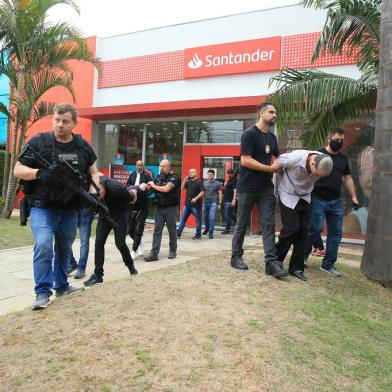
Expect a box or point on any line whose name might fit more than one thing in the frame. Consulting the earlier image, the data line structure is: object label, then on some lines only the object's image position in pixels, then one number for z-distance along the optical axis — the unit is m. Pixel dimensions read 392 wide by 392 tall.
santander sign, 10.83
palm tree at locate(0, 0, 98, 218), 10.69
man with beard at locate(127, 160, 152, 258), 6.93
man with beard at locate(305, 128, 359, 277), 5.26
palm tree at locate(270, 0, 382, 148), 7.05
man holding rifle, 3.54
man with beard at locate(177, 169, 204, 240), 9.98
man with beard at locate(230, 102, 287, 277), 4.52
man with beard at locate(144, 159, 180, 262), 6.95
